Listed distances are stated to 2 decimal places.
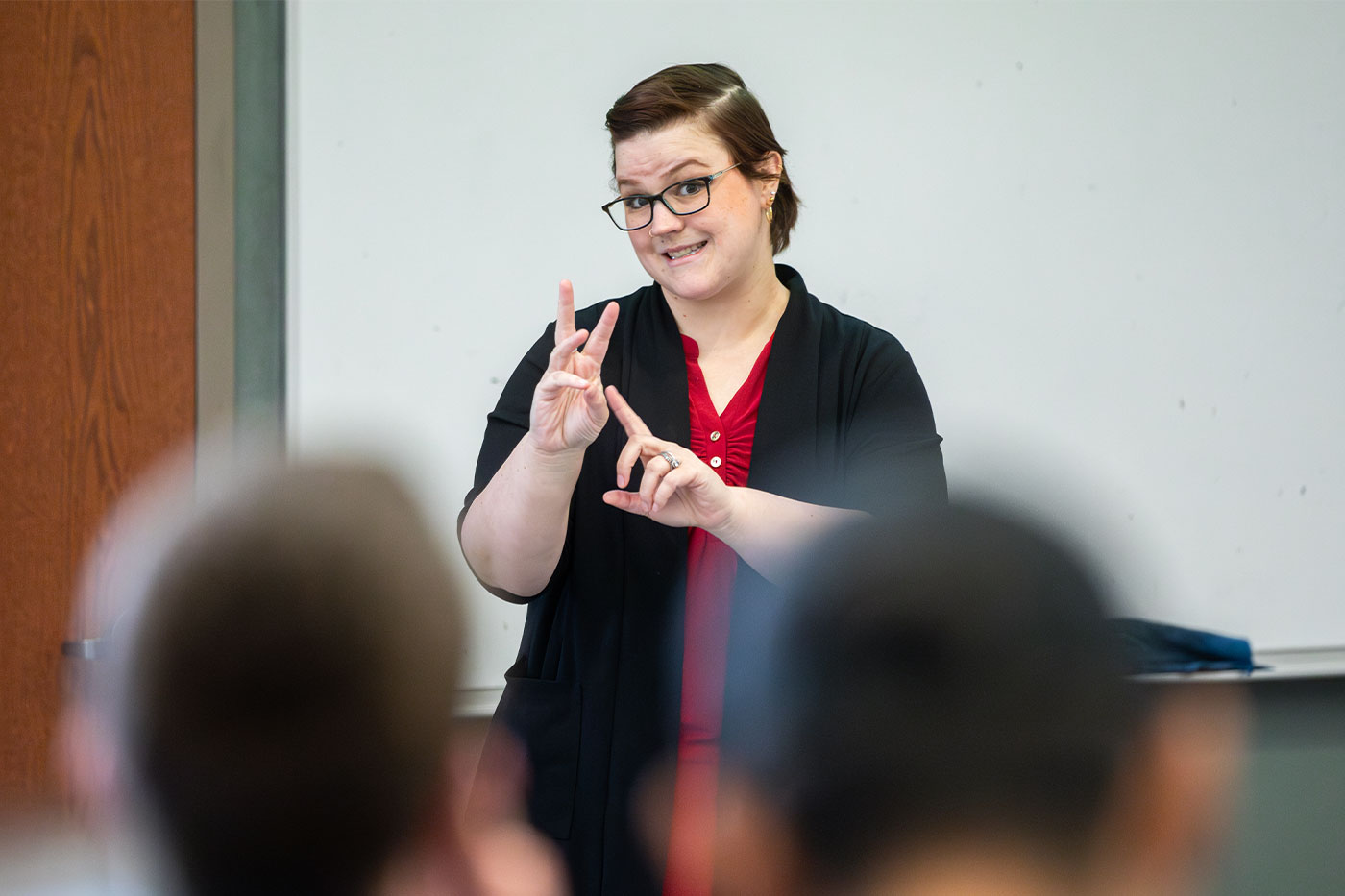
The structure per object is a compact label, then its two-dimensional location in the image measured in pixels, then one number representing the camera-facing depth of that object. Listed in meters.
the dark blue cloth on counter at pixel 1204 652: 5.38
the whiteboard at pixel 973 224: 5.36
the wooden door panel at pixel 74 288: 5.31
